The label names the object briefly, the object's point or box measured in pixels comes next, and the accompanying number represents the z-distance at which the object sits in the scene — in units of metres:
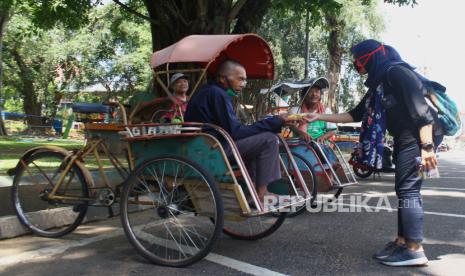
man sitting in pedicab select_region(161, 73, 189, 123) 5.96
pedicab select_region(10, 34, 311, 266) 4.17
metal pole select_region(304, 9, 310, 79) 20.38
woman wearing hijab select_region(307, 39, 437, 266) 4.11
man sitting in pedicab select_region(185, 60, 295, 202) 4.34
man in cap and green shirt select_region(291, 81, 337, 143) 7.08
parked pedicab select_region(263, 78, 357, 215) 6.16
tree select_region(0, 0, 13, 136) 21.86
